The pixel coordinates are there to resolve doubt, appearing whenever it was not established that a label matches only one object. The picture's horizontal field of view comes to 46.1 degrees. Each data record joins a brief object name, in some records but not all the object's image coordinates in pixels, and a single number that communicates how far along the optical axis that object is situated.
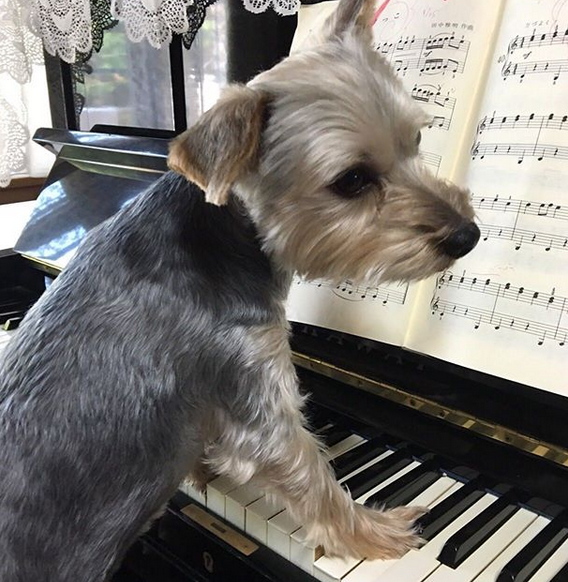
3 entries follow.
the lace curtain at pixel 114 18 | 1.18
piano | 0.80
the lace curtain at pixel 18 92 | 1.44
